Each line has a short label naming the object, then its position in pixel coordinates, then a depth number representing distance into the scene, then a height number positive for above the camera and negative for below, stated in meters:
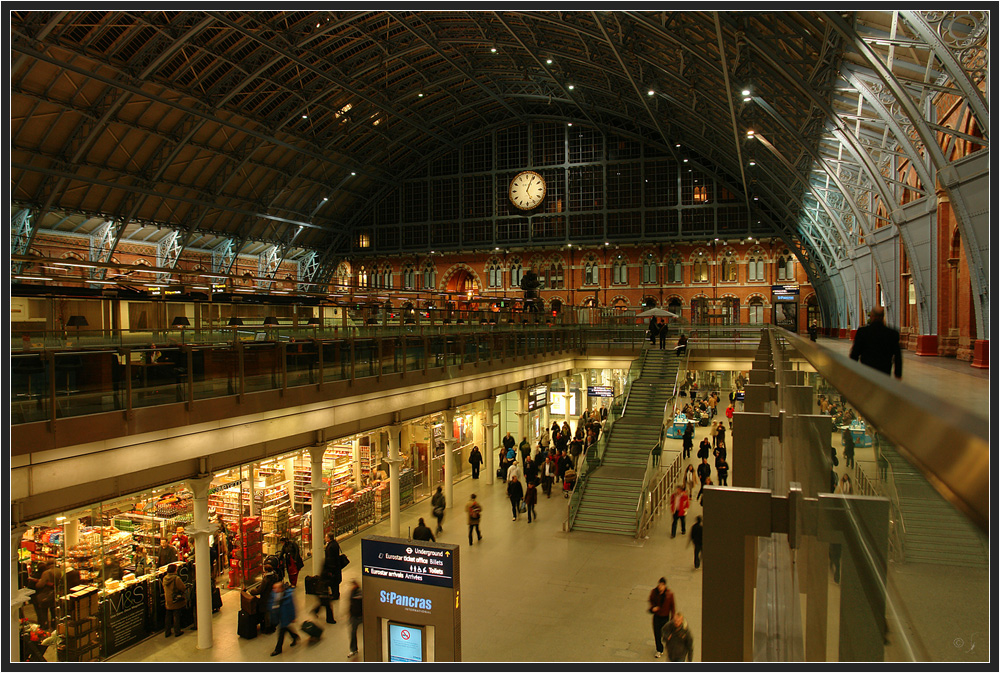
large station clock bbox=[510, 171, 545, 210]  49.22 +10.30
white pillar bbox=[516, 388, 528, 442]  23.91 -3.21
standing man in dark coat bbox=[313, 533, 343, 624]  11.49 -4.64
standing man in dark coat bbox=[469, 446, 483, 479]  21.26 -4.38
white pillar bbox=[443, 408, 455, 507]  18.47 -3.55
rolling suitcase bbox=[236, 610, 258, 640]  10.79 -4.97
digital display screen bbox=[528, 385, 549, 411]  24.42 -2.83
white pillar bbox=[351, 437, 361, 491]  16.92 -3.46
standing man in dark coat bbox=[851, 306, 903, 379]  6.29 -0.27
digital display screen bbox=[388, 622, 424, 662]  8.52 -4.22
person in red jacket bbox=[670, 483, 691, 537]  15.51 -4.45
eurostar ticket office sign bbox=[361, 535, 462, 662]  8.33 -3.63
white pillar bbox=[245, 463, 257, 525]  13.76 -3.61
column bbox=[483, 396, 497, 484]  21.17 -3.82
